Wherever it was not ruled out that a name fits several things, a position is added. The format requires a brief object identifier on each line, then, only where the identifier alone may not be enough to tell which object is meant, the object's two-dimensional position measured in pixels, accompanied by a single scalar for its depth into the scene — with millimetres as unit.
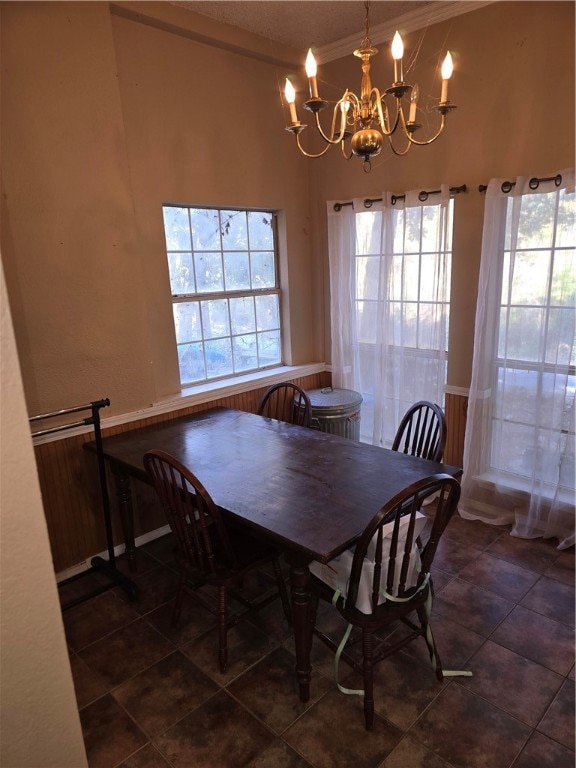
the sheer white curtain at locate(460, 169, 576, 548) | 2598
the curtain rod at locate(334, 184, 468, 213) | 2921
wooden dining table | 1717
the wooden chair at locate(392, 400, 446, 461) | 2289
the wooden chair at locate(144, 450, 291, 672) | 1835
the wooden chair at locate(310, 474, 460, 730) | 1595
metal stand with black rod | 2379
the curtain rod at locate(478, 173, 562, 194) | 2504
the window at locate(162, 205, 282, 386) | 3156
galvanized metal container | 3273
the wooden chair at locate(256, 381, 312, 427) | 3023
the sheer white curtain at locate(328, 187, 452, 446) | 3100
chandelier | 1614
